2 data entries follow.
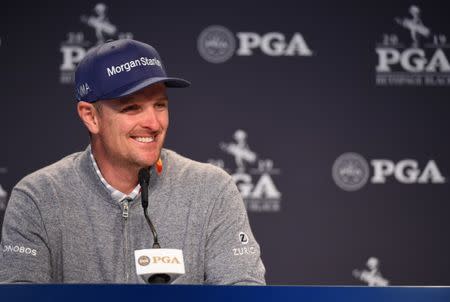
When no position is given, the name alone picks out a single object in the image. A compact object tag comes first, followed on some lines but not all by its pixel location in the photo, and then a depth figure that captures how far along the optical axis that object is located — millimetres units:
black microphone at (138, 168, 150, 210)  4574
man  4777
